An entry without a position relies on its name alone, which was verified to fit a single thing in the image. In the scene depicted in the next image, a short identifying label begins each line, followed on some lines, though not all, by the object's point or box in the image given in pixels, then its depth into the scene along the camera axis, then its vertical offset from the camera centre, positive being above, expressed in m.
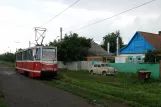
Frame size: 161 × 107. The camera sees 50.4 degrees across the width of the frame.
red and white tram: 16.97 -0.18
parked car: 20.00 -1.42
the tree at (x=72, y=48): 29.04 +1.70
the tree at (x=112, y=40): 60.88 +6.70
